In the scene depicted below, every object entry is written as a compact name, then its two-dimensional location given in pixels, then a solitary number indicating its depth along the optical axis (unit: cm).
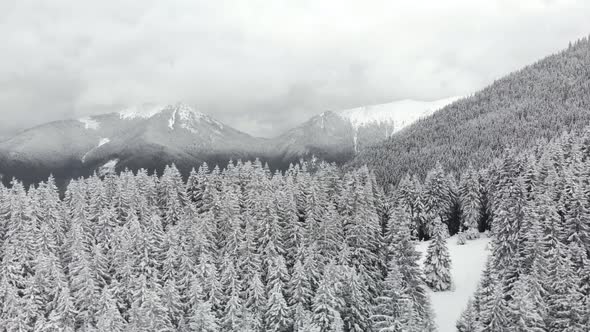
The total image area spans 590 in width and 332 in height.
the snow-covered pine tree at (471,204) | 8806
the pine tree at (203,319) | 4650
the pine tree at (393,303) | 3992
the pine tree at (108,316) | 4835
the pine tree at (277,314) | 5000
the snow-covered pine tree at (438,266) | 6675
